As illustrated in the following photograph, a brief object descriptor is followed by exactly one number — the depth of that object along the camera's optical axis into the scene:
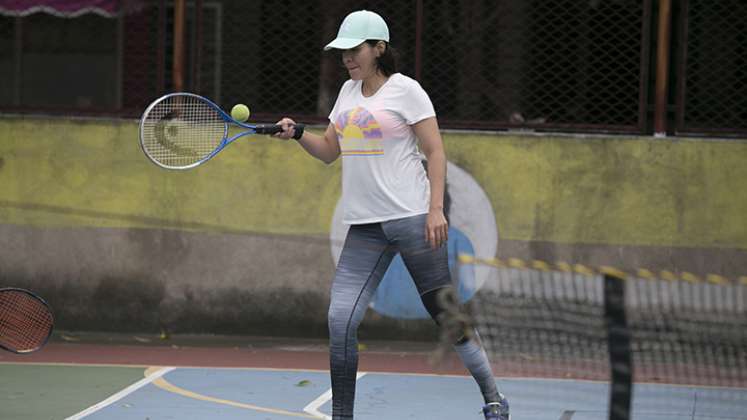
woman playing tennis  11.84
